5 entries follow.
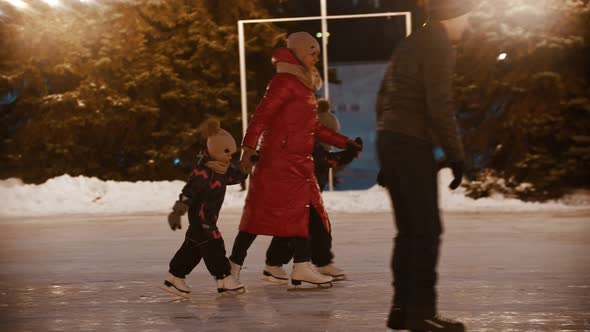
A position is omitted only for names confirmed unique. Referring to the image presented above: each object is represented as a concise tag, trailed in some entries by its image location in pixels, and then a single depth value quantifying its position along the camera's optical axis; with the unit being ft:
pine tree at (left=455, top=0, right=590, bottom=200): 98.65
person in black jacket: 29.07
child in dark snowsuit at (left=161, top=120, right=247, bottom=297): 39.32
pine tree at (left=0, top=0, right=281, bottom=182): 138.58
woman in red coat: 39.97
